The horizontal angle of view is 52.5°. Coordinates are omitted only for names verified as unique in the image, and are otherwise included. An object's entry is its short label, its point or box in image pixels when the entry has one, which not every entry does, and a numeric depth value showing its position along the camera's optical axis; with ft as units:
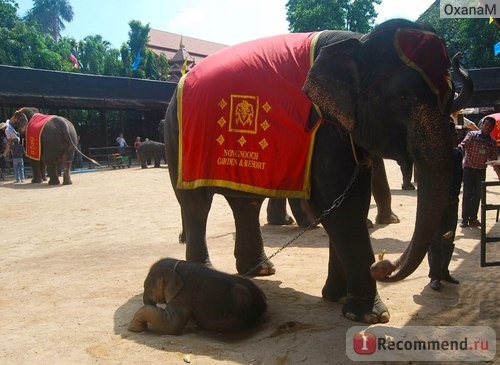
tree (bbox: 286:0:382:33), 118.32
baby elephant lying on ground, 11.56
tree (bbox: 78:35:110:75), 122.01
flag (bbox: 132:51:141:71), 113.80
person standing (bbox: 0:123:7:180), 61.04
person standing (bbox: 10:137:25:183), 51.24
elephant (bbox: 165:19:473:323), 8.93
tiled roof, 158.32
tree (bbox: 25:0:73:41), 183.01
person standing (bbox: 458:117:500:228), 23.47
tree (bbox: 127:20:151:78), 123.03
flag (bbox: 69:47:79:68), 113.39
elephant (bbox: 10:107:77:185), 46.52
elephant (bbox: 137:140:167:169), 70.38
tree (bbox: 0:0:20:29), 105.70
